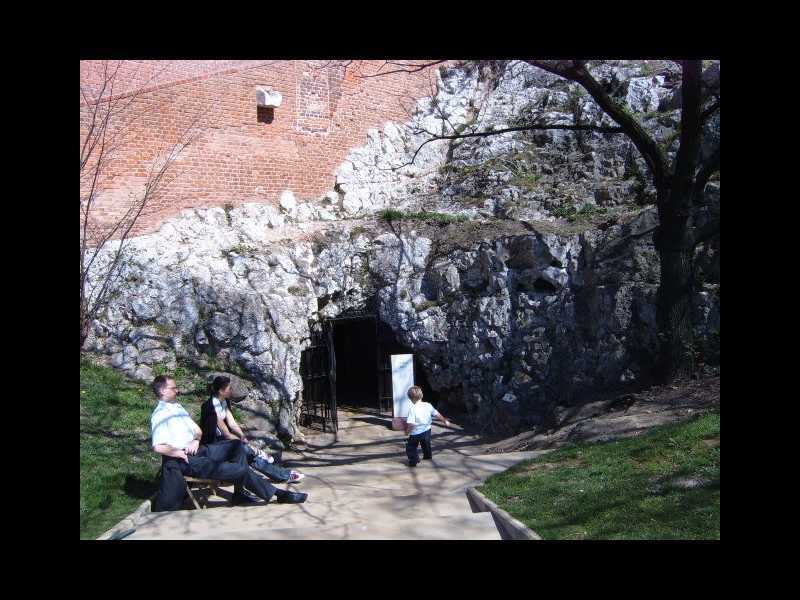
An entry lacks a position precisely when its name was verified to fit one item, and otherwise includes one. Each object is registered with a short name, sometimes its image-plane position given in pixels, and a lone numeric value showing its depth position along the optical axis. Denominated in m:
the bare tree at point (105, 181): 10.83
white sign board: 12.64
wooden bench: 6.24
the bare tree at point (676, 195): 8.72
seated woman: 6.71
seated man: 6.02
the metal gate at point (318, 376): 12.57
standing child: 8.77
